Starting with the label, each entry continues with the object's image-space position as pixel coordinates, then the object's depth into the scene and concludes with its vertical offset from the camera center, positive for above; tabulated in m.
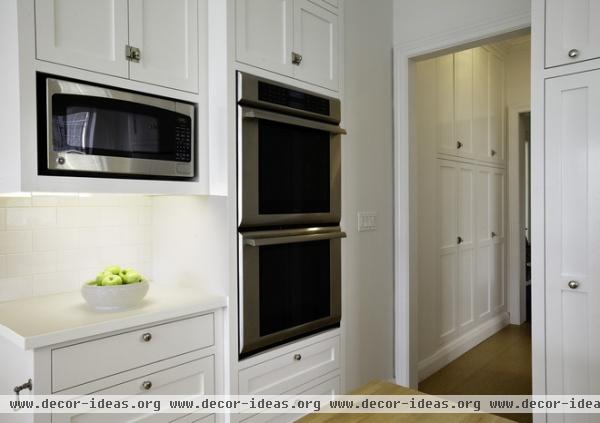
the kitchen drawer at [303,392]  1.84 -0.95
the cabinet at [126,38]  1.38 +0.61
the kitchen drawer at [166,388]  1.42 -0.69
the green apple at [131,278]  1.60 -0.27
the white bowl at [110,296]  1.52 -0.33
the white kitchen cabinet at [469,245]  3.56 -0.39
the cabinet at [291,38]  1.80 +0.78
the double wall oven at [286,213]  1.77 -0.04
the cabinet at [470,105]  3.50 +0.92
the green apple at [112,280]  1.55 -0.28
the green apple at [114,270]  1.62 -0.25
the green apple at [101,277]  1.57 -0.27
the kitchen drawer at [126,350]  1.34 -0.51
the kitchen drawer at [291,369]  1.83 -0.78
